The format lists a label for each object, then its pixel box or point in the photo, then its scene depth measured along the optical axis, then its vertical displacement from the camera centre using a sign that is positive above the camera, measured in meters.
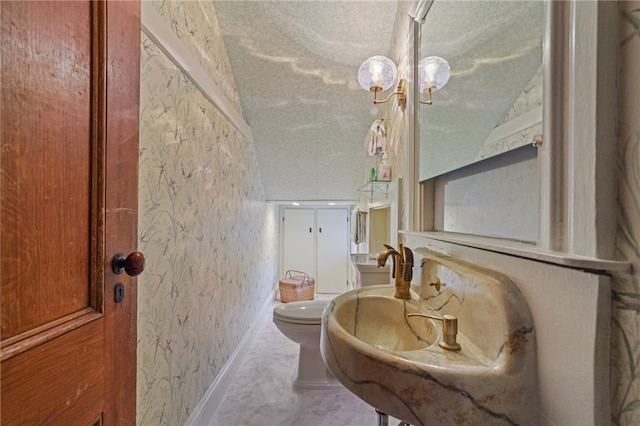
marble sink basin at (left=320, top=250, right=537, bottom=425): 0.44 -0.29
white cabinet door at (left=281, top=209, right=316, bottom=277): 3.94 -0.41
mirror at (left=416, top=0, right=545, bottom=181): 0.55 +0.37
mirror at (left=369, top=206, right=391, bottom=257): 2.08 -0.13
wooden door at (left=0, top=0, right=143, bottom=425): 0.40 +0.00
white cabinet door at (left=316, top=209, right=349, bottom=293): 3.88 -0.55
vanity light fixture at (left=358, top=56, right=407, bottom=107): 1.43 +0.77
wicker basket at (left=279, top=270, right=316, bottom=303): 3.20 -0.94
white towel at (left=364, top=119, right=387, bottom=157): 1.71 +0.49
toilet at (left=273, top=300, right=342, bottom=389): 1.61 -0.78
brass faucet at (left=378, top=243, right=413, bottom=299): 0.91 -0.19
